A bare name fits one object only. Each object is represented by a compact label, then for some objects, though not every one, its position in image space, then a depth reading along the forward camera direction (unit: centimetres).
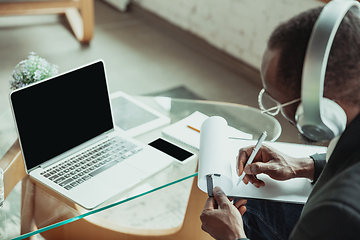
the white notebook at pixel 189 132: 132
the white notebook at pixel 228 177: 108
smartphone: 123
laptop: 108
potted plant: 140
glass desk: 101
